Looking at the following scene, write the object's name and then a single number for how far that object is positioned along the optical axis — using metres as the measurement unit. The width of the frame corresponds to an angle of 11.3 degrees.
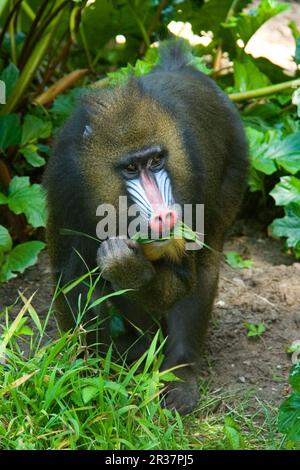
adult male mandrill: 6.91
